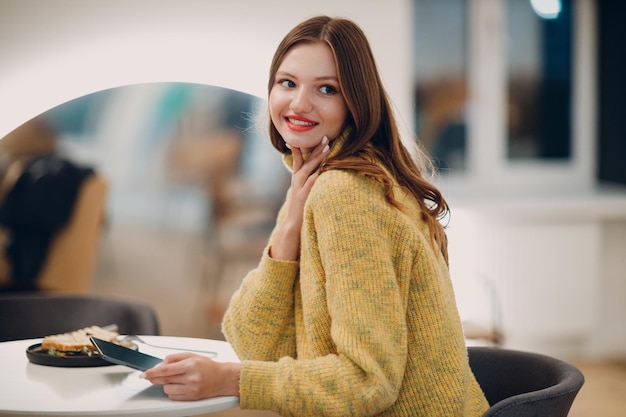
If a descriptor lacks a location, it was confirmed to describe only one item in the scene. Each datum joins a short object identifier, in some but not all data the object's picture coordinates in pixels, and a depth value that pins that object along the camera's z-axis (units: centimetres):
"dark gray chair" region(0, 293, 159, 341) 311
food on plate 240
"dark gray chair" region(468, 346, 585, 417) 217
